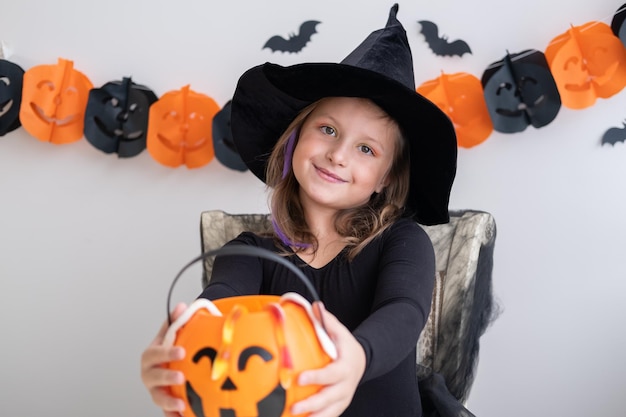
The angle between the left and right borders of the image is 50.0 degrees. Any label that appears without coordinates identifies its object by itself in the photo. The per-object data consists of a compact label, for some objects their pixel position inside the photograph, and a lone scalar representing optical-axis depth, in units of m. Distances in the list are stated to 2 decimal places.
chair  1.23
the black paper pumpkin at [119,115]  1.64
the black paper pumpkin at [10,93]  1.65
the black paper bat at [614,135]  1.52
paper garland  1.47
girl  1.06
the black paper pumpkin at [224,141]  1.60
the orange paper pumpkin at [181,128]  1.62
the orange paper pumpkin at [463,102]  1.53
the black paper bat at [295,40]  1.61
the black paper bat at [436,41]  1.56
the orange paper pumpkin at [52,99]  1.64
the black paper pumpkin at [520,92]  1.48
